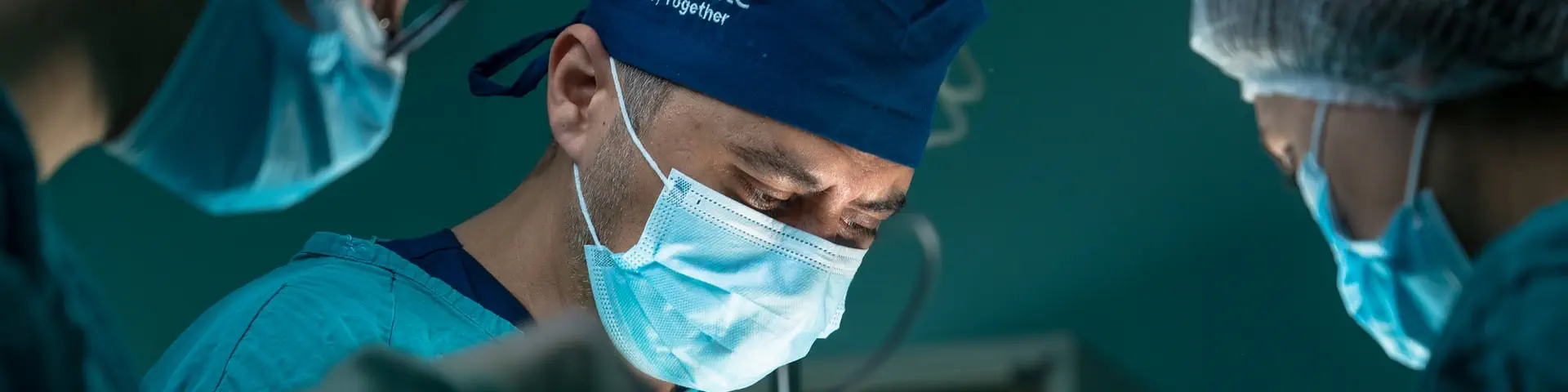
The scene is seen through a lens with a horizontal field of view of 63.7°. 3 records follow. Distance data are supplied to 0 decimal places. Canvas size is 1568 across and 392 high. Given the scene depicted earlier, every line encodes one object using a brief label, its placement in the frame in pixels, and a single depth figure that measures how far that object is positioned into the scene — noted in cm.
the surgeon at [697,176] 141
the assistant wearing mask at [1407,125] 106
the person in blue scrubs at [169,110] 44
